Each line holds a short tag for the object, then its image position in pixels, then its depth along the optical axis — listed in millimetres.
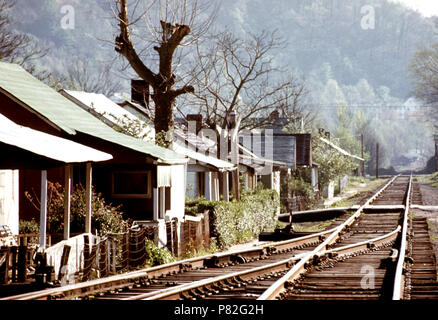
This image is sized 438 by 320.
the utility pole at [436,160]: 121775
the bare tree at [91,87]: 95750
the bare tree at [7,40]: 56844
